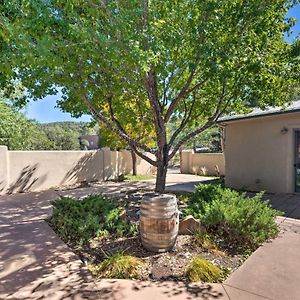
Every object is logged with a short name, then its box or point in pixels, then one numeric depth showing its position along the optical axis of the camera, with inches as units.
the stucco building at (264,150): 351.3
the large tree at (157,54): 174.4
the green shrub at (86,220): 194.7
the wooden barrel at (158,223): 167.9
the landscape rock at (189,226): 195.6
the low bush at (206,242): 168.6
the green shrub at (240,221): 178.5
